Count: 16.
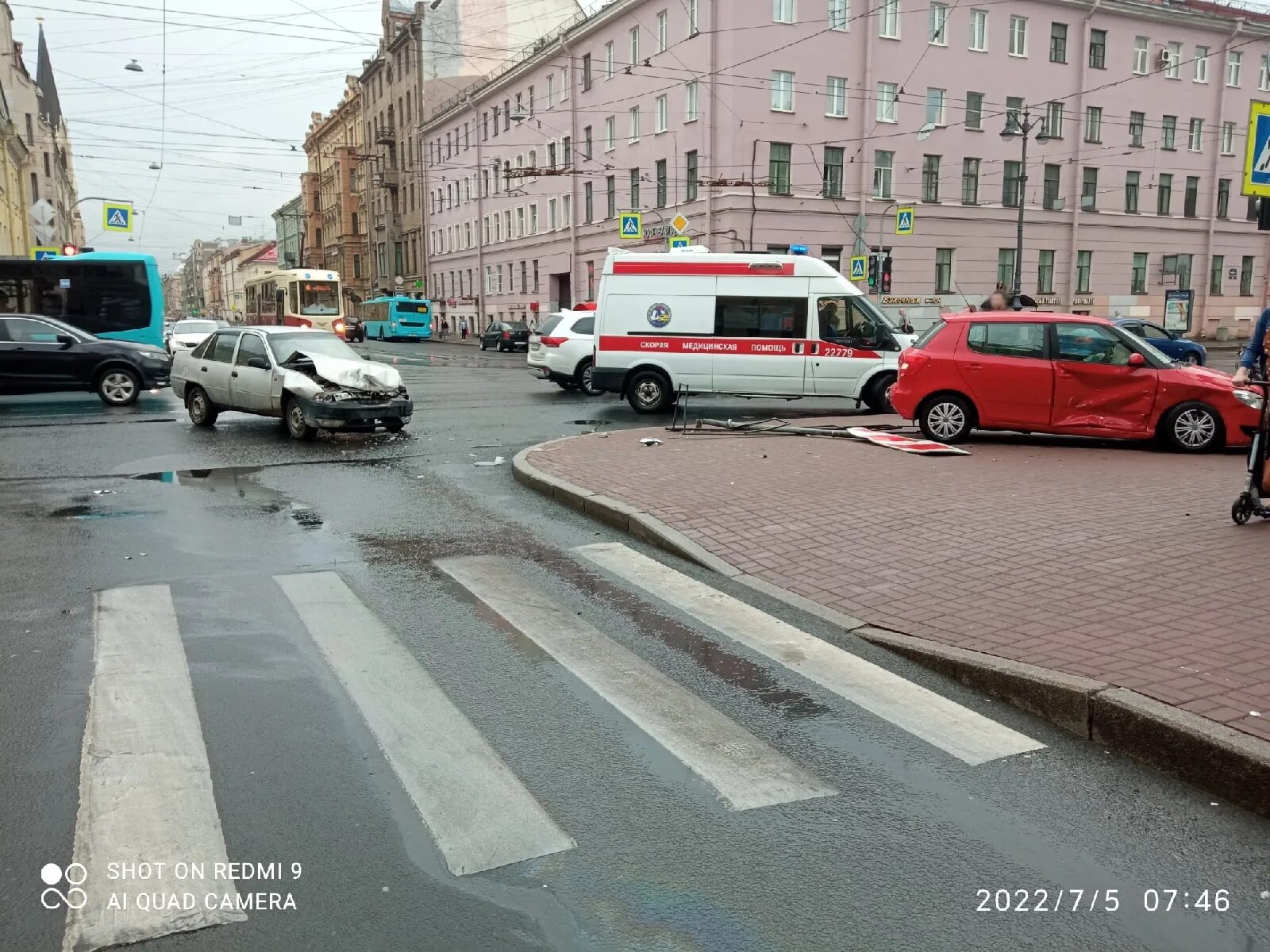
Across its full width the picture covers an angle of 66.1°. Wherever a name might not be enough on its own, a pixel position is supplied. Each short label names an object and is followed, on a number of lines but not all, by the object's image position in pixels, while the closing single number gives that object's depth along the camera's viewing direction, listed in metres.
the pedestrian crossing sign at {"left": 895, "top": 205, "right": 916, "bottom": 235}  32.31
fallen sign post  11.27
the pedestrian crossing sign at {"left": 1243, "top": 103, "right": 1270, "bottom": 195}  7.66
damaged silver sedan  13.19
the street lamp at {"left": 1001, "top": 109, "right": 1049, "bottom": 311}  29.70
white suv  20.52
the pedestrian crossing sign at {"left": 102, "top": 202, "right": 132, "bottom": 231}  33.12
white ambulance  15.91
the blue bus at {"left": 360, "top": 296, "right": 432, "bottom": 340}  57.59
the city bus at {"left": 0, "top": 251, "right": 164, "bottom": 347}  21.77
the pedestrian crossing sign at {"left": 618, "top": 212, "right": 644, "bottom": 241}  33.69
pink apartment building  36.75
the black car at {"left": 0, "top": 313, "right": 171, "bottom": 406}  17.33
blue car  26.33
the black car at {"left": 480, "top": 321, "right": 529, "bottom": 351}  45.31
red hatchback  11.47
